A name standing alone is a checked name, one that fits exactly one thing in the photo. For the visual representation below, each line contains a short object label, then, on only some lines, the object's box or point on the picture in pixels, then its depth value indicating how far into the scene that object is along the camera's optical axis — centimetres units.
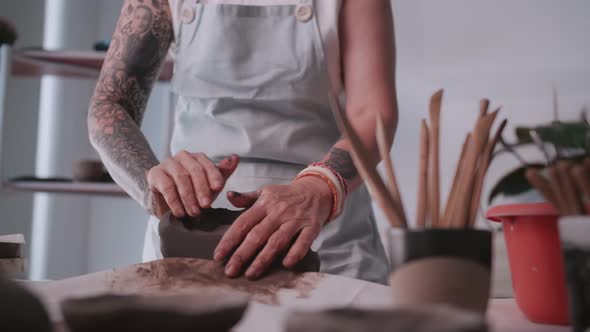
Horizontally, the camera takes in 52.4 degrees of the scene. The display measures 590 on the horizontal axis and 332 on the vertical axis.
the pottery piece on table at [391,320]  32
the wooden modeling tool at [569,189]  40
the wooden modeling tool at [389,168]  50
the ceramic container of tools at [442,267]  46
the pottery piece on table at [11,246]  84
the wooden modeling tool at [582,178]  39
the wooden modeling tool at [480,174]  49
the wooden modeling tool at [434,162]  50
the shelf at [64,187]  237
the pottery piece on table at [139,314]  37
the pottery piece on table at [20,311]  34
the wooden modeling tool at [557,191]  40
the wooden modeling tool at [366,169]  46
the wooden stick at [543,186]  40
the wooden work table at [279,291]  57
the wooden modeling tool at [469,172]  48
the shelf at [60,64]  246
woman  117
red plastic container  59
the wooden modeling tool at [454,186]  50
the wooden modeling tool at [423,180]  50
